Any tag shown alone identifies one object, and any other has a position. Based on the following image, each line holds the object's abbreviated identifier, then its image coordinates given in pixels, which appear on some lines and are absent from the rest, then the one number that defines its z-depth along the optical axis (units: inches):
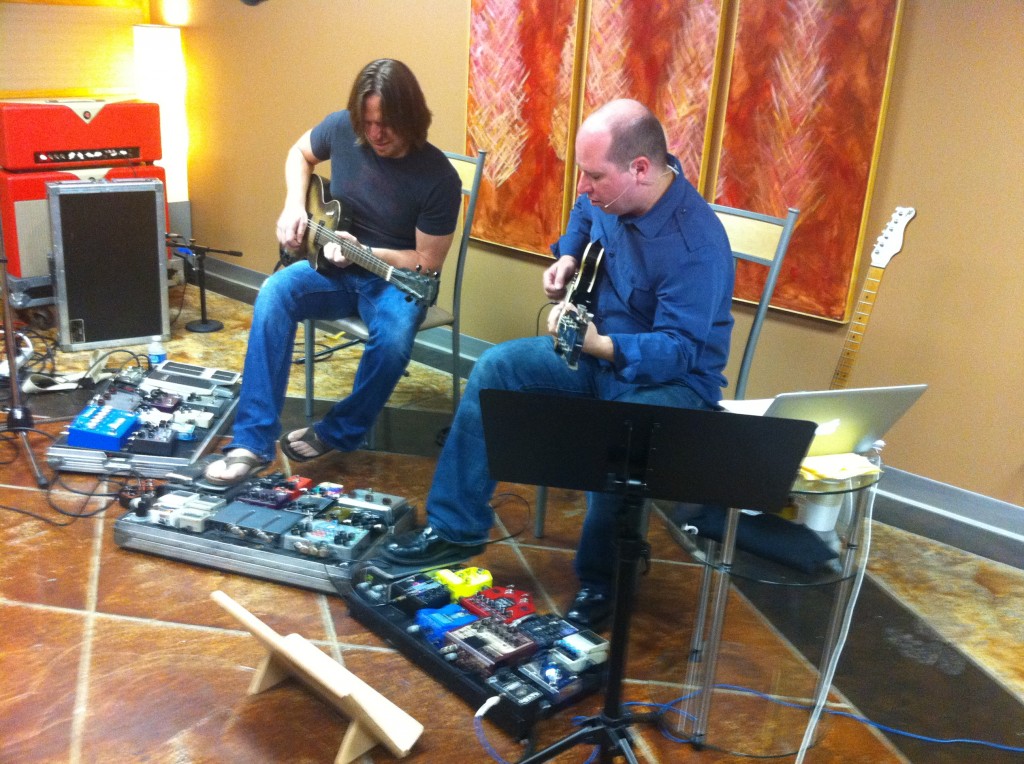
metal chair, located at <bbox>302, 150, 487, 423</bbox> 125.6
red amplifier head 159.8
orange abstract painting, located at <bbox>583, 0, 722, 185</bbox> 122.6
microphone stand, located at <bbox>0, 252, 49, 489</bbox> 115.6
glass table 74.3
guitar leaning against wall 105.3
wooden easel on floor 73.4
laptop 68.1
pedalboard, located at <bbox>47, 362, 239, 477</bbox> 119.4
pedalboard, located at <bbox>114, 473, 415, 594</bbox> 99.7
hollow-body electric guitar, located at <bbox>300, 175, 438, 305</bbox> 120.0
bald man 88.0
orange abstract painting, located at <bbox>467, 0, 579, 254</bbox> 137.6
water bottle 147.3
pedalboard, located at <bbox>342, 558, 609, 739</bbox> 82.0
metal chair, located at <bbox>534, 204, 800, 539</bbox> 103.0
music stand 65.2
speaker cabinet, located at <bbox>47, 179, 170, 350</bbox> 153.6
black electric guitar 85.4
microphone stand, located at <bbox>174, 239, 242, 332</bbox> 169.2
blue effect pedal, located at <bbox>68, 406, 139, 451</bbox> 119.9
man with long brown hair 117.6
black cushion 74.9
